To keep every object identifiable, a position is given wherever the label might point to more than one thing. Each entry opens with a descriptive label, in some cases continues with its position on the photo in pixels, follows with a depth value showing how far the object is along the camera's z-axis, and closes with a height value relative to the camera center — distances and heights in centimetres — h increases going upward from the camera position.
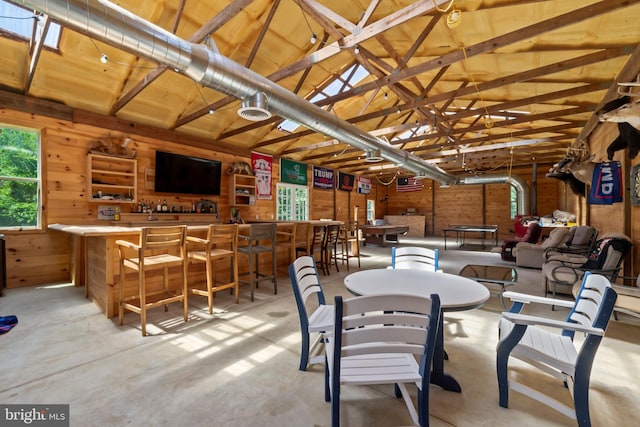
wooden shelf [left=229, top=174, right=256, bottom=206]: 696 +61
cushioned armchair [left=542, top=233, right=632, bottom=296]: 326 -64
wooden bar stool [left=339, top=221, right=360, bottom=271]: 602 -54
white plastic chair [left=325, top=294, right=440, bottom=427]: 123 -55
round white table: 164 -50
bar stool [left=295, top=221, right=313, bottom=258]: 476 -39
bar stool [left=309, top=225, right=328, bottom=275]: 507 -51
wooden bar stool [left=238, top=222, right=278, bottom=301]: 370 -41
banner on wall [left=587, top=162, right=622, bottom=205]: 402 +46
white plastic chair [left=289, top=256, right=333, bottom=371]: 188 -67
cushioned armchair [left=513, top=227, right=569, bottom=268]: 527 -72
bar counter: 295 -65
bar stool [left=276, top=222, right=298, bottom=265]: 443 -40
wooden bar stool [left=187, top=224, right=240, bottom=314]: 313 -46
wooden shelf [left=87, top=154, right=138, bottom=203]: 481 +63
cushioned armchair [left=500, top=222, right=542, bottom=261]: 635 -61
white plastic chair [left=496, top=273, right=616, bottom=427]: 144 -78
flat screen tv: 567 +85
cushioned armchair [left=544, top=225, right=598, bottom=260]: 473 -52
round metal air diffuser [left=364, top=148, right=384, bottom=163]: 588 +125
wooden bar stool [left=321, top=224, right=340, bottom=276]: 511 -51
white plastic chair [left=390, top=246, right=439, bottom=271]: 284 -46
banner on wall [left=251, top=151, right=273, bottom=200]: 779 +118
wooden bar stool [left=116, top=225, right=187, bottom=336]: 264 -48
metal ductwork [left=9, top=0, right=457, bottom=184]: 212 +152
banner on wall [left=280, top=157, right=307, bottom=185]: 870 +135
